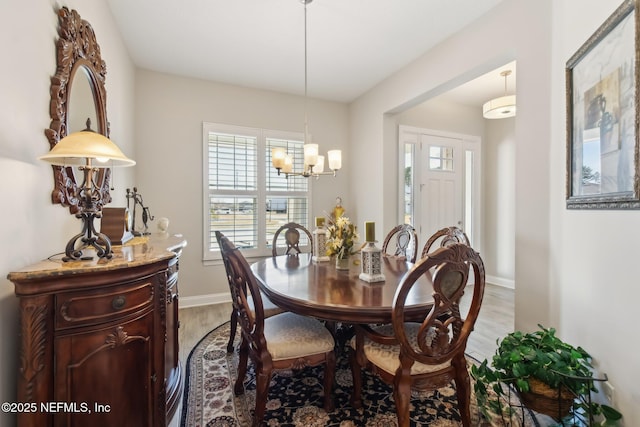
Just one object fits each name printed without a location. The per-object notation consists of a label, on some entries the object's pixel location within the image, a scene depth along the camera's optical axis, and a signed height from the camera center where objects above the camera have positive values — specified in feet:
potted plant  4.33 -2.62
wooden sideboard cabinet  3.39 -1.71
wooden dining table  4.78 -1.53
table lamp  3.80 +0.78
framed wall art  3.87 +1.55
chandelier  8.00 +1.59
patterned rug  5.49 -3.99
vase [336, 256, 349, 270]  7.36 -1.27
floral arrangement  7.08 -0.60
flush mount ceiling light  10.61 +4.14
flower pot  4.42 -2.91
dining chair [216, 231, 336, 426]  5.04 -2.42
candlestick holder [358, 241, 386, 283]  6.21 -1.09
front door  14.25 +1.64
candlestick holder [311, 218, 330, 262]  8.52 -0.89
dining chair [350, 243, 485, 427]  4.14 -2.17
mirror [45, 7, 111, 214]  4.77 +2.38
